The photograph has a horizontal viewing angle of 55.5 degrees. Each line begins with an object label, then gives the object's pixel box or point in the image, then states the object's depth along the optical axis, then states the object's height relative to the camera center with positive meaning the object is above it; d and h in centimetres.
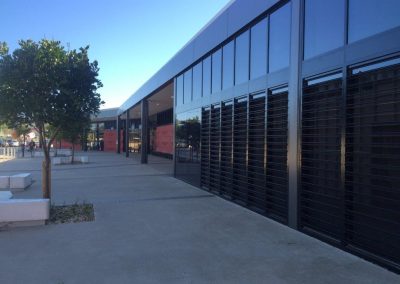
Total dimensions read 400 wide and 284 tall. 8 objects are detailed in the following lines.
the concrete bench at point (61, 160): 2557 -139
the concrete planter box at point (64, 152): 3631 -121
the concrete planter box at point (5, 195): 846 -127
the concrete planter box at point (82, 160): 2688 -138
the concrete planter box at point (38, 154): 3740 -138
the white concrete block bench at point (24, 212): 728 -140
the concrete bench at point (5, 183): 1268 -144
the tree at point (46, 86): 844 +124
